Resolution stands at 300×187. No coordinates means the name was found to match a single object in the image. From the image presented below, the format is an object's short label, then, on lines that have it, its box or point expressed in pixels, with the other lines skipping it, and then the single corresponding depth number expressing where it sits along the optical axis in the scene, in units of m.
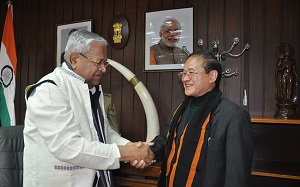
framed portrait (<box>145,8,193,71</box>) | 2.78
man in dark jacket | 1.39
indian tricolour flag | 3.38
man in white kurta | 1.35
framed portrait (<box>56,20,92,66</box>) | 3.48
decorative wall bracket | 2.49
